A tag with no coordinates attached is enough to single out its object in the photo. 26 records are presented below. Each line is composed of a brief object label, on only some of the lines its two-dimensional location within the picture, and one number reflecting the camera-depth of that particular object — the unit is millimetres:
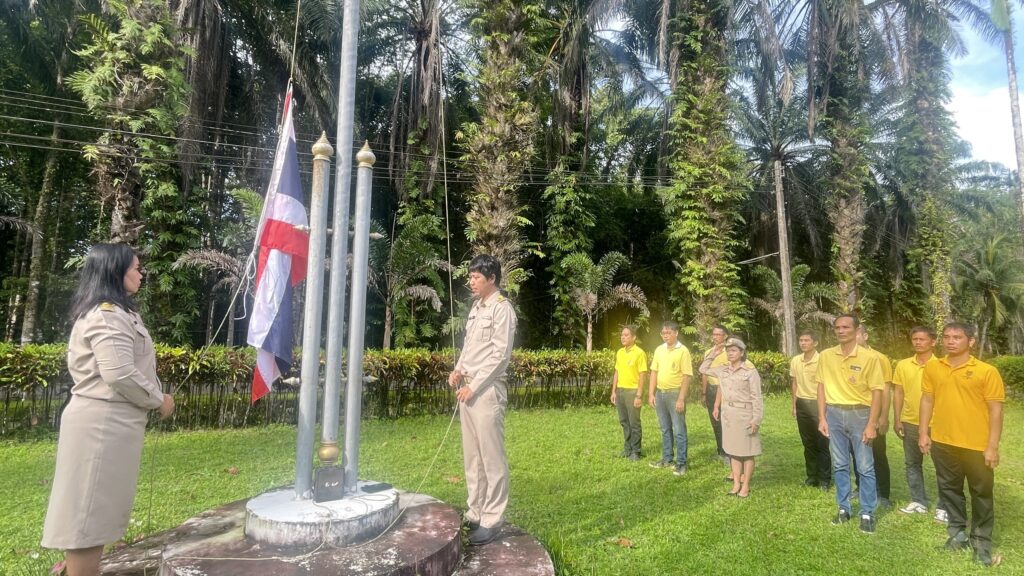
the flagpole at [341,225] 3006
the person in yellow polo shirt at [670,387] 6133
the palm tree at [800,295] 19109
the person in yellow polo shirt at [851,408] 4422
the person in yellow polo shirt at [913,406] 4992
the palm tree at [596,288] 14781
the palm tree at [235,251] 10875
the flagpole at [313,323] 2914
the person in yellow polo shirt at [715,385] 6332
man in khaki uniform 3248
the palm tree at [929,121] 16594
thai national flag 2963
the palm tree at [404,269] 12570
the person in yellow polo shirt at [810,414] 5625
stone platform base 2488
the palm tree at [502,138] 11930
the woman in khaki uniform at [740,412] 5168
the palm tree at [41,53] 13500
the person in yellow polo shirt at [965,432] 3799
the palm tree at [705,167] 13539
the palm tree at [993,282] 27953
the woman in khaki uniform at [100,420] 2312
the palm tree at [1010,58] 15641
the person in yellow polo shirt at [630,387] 6816
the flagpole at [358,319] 3154
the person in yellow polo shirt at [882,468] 5112
